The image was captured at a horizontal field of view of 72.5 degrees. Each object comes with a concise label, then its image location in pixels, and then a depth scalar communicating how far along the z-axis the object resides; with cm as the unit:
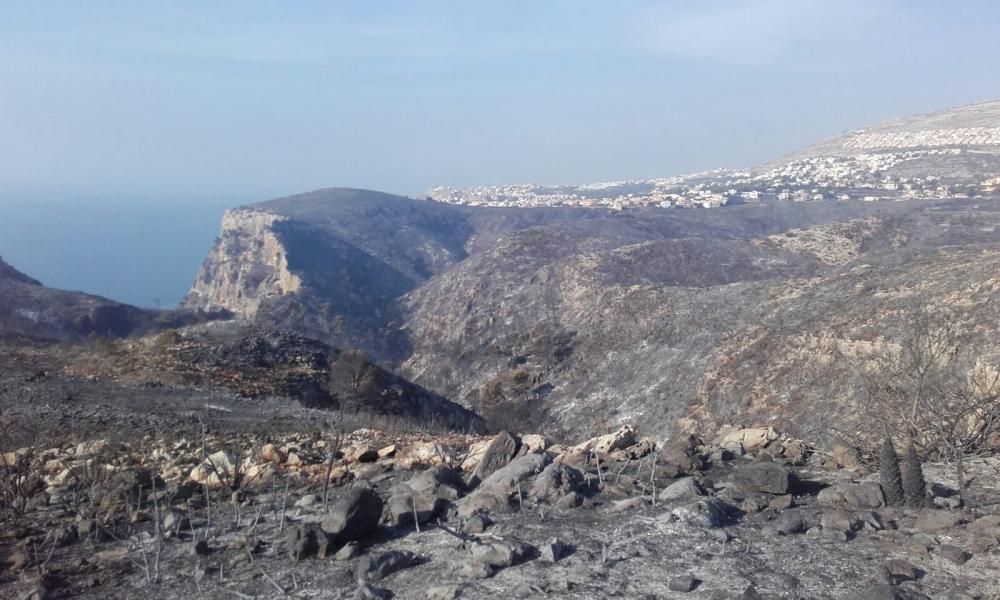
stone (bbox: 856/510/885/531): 524
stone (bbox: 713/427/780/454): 812
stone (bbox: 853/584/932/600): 402
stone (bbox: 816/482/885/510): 574
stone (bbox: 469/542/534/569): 494
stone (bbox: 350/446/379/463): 860
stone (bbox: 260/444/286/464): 848
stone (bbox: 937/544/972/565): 463
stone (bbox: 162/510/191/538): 614
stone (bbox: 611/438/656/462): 782
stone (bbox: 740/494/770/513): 585
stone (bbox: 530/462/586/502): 637
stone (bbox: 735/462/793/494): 622
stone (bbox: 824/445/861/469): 709
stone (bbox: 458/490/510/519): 613
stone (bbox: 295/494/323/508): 680
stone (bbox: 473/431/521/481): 729
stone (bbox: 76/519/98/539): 613
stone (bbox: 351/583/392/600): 460
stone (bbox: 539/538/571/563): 504
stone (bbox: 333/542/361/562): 527
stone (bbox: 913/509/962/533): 509
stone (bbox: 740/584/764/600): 414
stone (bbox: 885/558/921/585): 445
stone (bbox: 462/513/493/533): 570
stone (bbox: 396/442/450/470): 817
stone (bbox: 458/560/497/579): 482
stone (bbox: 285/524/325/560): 526
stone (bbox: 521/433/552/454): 807
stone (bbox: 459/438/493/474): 791
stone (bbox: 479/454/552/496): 652
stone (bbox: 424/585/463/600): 459
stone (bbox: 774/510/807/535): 529
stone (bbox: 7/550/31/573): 544
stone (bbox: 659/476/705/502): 620
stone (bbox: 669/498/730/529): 552
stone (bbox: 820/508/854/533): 523
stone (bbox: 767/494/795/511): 588
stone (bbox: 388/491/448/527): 590
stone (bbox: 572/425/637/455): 827
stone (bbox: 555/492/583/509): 619
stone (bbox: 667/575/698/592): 451
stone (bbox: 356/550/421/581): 495
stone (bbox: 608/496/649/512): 607
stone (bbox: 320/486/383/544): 540
